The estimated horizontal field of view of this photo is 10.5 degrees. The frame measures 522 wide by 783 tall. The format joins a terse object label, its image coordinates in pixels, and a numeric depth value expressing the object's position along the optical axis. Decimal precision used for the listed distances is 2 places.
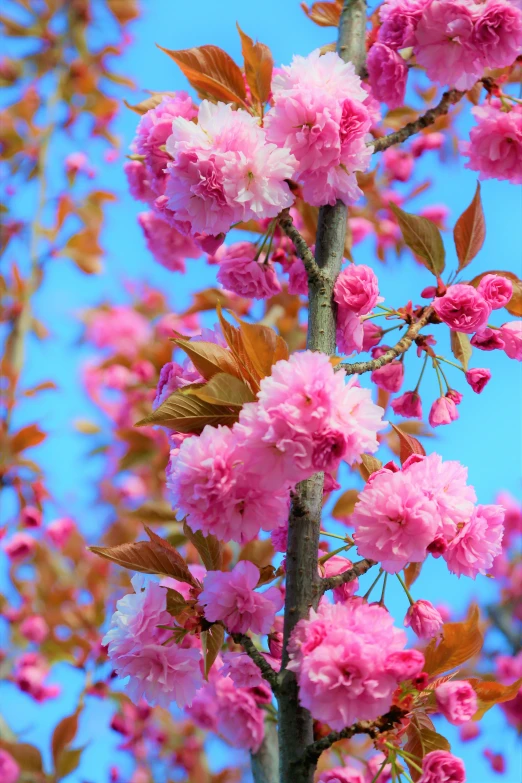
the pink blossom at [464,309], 1.30
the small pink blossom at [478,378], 1.33
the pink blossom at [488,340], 1.33
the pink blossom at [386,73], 1.36
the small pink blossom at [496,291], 1.32
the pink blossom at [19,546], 2.18
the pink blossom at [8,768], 1.65
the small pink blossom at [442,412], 1.33
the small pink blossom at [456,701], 1.24
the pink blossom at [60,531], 2.65
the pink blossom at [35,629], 2.39
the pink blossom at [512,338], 1.33
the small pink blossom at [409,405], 1.36
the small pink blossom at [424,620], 1.28
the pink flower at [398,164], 1.96
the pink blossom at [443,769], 1.22
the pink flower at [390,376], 1.35
